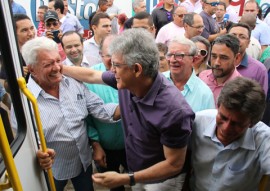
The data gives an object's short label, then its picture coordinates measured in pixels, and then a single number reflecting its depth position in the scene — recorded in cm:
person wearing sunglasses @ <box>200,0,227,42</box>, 491
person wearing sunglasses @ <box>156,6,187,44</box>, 452
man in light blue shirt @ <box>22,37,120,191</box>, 188
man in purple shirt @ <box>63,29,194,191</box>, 156
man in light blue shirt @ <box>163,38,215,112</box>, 220
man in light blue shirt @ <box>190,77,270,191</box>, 143
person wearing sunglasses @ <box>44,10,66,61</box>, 400
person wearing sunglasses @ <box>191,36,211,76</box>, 296
